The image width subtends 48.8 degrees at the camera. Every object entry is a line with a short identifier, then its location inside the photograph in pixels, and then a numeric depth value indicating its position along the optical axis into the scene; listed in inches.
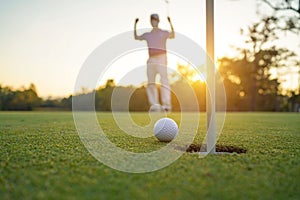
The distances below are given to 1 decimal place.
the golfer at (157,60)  287.1
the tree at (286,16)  749.9
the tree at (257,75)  1226.6
